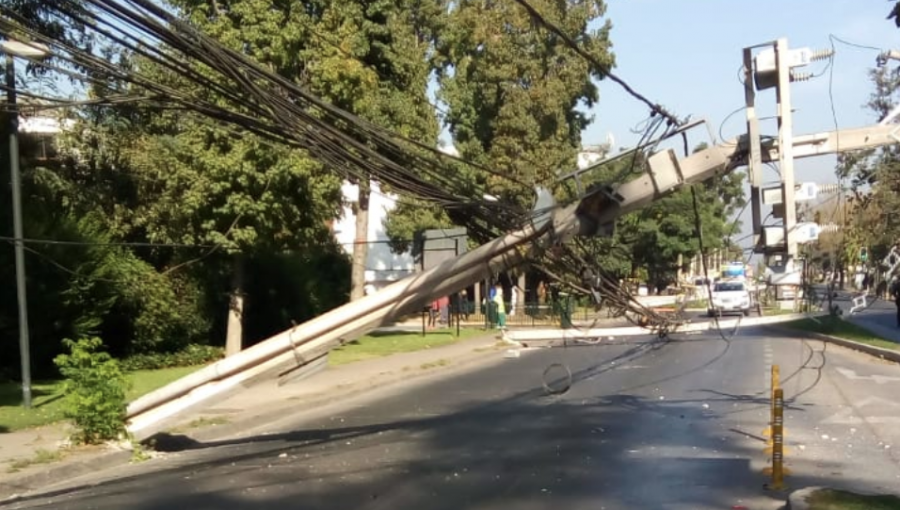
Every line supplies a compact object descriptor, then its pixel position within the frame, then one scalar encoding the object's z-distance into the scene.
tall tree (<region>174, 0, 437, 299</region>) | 23.11
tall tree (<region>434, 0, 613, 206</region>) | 44.66
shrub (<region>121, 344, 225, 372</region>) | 23.63
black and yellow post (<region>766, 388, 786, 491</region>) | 9.84
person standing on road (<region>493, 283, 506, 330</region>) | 40.36
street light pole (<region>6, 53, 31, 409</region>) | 16.05
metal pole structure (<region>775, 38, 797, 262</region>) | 11.62
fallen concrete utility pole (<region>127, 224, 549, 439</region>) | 11.96
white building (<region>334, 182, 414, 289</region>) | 61.94
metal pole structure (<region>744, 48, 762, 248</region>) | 11.84
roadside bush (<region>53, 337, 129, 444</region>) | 12.42
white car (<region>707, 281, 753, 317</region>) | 40.00
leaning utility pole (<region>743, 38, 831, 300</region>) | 11.44
